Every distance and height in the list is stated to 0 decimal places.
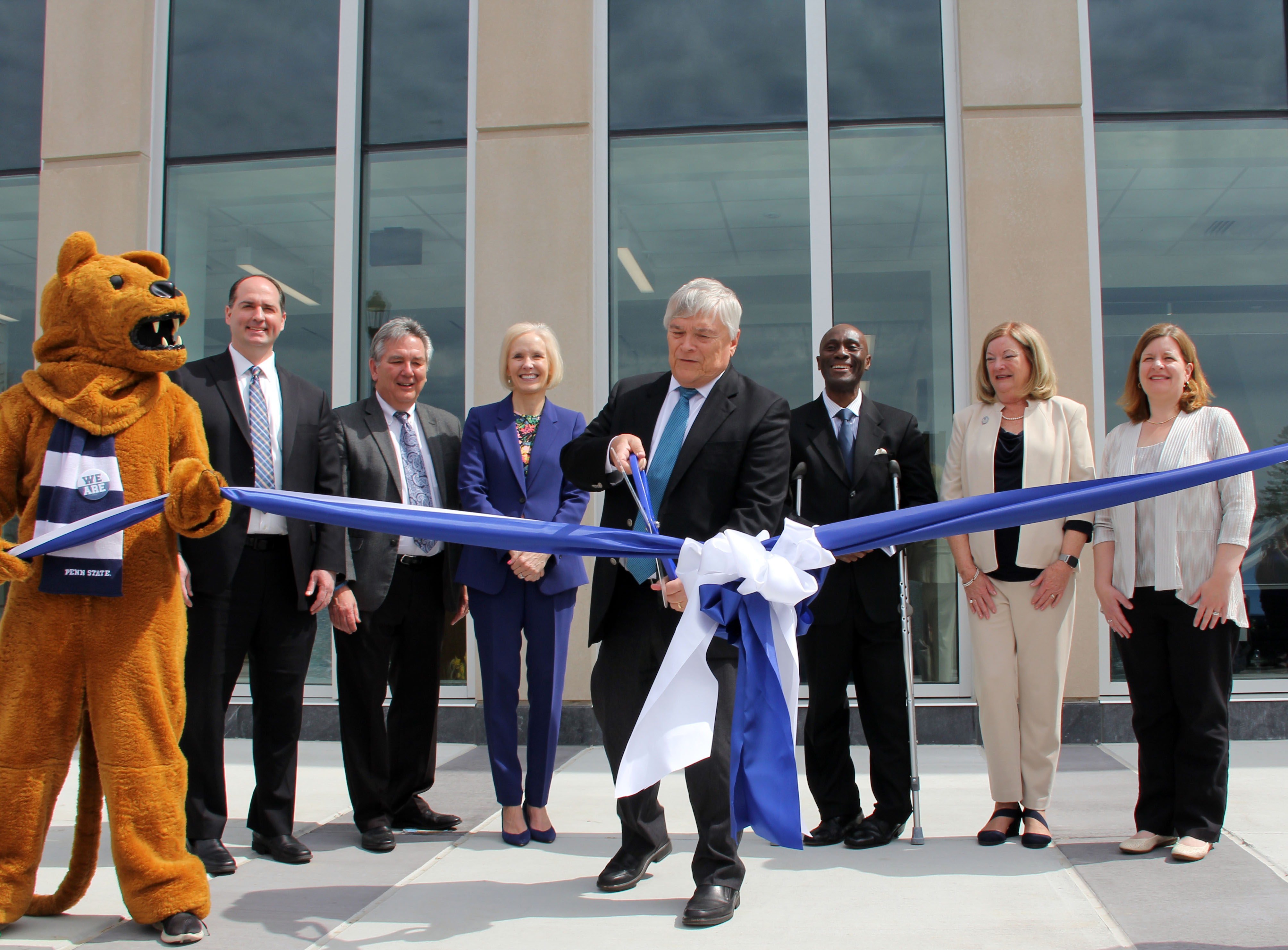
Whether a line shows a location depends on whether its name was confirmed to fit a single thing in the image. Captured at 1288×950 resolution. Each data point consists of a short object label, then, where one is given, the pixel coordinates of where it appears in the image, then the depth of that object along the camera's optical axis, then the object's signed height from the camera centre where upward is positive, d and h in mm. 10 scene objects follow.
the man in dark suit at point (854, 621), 3828 -316
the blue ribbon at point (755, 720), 2787 -512
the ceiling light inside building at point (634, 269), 6301 +1726
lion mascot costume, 2730 -171
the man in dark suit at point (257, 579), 3494 -139
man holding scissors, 3127 +177
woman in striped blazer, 3504 -189
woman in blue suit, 3928 -145
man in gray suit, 3906 -250
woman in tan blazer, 3742 -152
